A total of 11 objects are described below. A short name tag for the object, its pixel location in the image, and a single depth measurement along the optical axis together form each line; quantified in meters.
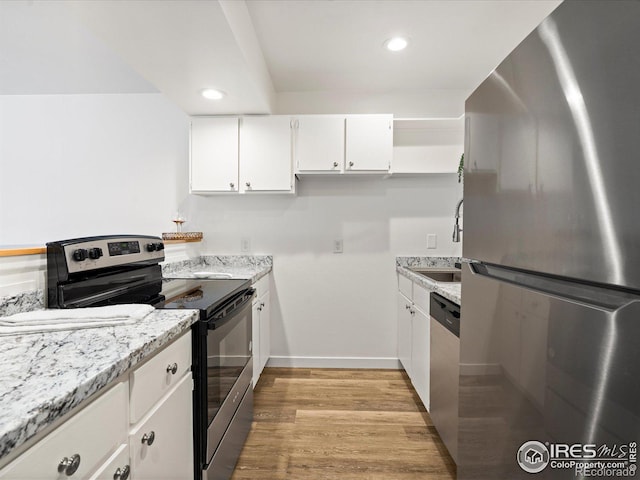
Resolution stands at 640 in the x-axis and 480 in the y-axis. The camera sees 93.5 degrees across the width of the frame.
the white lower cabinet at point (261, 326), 2.16
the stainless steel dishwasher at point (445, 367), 1.41
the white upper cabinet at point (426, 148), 2.72
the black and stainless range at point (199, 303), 1.16
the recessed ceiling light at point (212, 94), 2.04
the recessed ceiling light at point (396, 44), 2.04
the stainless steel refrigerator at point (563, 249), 0.54
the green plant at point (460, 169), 2.46
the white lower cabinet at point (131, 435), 0.55
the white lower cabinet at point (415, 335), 1.91
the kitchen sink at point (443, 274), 2.56
